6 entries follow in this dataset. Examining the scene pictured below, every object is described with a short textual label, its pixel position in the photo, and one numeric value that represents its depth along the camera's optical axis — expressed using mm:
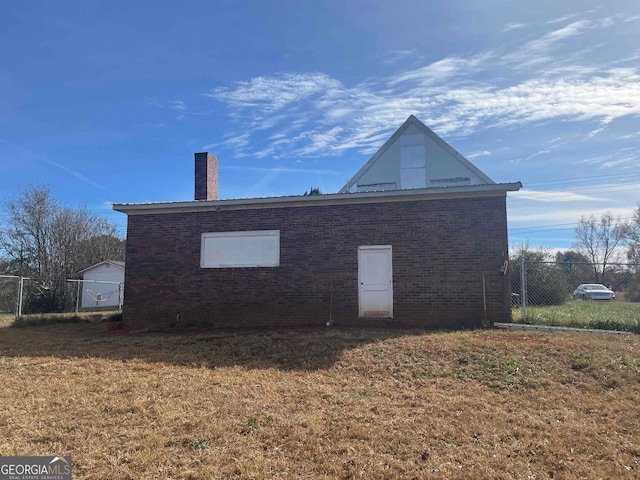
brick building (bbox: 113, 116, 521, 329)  10023
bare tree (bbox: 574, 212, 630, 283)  42622
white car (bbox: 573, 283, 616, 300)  24156
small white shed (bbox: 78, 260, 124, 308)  25359
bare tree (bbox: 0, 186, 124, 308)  27172
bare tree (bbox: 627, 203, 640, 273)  34875
